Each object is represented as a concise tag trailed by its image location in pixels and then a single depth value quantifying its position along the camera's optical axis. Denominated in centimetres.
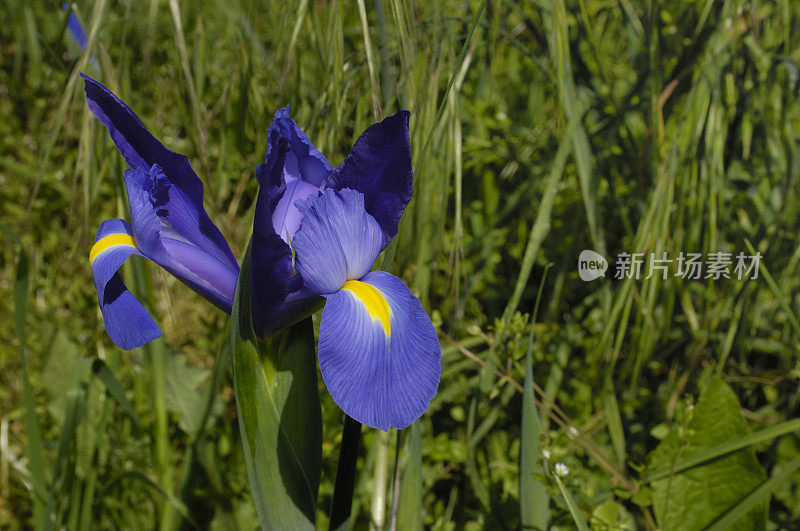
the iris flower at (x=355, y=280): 36
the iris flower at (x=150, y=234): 38
